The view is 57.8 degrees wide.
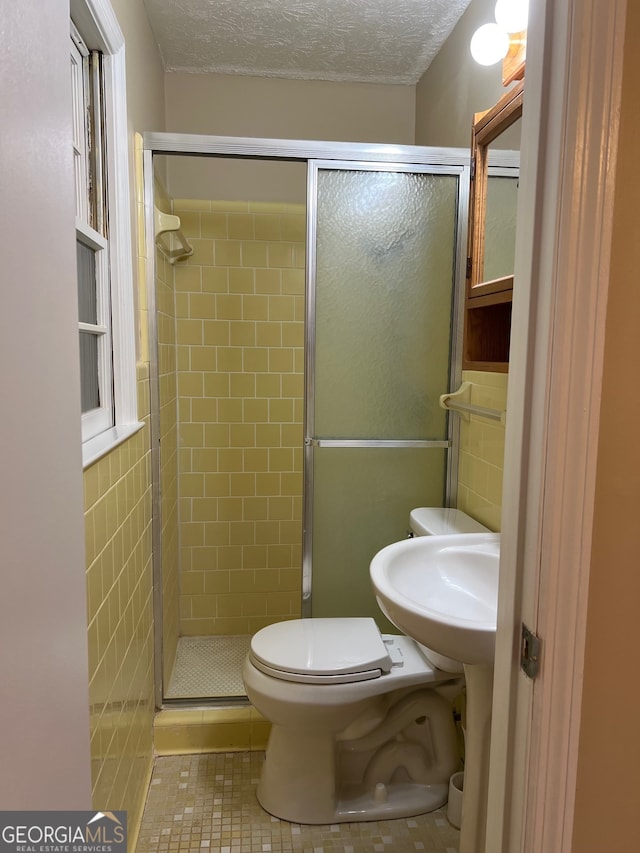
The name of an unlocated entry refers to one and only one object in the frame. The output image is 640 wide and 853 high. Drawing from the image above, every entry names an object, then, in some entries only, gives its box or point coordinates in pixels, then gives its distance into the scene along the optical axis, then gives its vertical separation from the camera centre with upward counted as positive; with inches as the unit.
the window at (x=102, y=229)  56.7 +13.8
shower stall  77.9 -2.1
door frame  24.9 -1.3
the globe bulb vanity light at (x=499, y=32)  59.9 +36.0
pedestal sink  48.9 -23.3
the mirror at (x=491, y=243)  62.8 +14.2
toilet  66.1 -42.9
